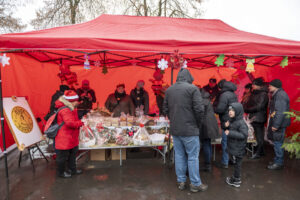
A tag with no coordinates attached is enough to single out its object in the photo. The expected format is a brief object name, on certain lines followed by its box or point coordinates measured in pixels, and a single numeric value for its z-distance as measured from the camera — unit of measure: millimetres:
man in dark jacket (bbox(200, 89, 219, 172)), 3248
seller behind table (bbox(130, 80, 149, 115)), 5550
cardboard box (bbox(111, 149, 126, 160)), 4090
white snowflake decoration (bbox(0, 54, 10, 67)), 2821
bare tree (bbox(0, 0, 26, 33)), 9000
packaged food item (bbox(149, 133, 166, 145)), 3737
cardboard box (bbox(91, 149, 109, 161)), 4055
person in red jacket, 2969
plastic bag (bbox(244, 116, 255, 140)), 4121
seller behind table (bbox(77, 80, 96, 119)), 5445
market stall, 2984
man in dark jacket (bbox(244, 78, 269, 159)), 4184
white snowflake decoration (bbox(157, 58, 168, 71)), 3361
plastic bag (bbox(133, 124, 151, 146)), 3655
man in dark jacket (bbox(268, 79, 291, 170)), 3509
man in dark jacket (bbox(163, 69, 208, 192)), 2596
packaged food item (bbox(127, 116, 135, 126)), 4096
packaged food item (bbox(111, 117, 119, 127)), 3949
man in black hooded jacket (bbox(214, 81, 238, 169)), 3414
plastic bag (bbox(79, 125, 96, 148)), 3582
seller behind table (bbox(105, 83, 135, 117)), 5238
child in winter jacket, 2881
